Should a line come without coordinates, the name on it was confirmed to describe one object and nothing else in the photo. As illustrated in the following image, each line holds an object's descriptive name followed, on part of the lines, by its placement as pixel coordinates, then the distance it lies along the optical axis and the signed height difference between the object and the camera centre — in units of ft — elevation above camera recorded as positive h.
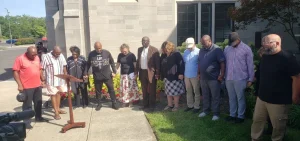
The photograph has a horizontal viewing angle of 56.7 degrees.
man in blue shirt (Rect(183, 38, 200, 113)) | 20.39 -2.01
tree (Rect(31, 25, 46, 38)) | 190.46 +11.18
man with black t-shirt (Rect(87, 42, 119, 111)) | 22.79 -1.67
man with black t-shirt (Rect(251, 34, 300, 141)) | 13.06 -1.93
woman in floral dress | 23.15 -2.73
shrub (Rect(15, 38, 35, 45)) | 185.72 +4.05
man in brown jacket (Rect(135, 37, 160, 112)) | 22.09 -2.08
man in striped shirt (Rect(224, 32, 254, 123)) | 17.01 -1.74
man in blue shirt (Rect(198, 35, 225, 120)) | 18.43 -1.72
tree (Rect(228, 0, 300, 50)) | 26.66 +3.29
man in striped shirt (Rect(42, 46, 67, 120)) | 20.86 -1.98
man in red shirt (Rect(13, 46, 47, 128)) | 19.06 -1.95
